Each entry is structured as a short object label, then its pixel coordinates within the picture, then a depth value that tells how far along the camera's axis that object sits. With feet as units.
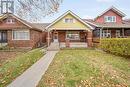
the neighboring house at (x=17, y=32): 43.17
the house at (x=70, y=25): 42.87
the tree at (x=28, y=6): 17.26
